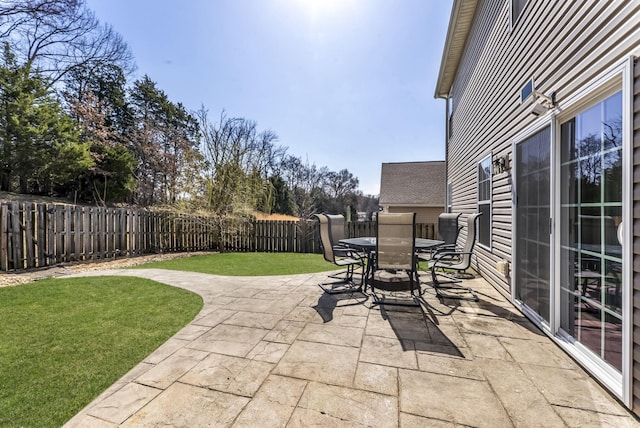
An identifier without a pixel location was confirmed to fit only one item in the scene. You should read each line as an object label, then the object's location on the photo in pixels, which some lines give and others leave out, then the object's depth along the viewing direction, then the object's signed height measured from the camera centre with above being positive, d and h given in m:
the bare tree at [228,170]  9.57 +1.59
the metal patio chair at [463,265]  3.89 -0.71
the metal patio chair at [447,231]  5.00 -0.30
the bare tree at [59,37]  10.10 +7.39
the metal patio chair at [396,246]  3.49 -0.40
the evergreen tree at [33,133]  11.22 +3.39
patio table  3.91 -0.44
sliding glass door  1.84 -0.10
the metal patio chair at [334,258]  4.29 -0.70
